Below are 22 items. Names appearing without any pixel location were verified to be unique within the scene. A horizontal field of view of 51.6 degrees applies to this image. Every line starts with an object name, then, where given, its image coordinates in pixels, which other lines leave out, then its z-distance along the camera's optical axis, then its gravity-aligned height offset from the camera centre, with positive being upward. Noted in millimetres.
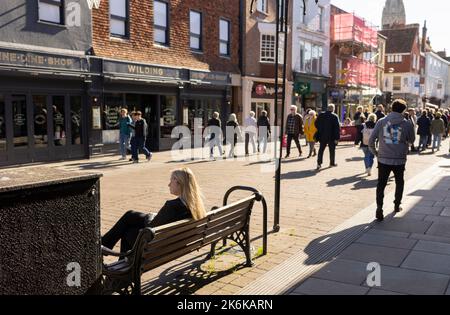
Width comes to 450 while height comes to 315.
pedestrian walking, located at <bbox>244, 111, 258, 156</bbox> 17469 -377
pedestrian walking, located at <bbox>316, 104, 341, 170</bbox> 13305 -317
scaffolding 33969 +4952
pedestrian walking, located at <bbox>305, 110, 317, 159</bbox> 16328 -398
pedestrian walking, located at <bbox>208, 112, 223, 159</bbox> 15914 -575
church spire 87812 +20104
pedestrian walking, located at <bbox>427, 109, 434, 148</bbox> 21341 +137
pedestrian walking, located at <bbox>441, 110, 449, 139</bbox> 24230 +7
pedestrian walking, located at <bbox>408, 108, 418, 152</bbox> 18477 +192
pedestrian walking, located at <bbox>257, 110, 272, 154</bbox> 18061 -346
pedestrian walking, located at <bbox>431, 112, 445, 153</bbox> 19156 -368
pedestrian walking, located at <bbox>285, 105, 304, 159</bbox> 16469 -343
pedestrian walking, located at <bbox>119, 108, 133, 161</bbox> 15328 -475
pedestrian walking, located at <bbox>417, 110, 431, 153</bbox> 18766 -446
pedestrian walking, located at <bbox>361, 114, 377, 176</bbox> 11789 -508
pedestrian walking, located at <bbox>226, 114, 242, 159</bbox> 16453 -539
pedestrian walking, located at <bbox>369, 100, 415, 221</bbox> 7164 -392
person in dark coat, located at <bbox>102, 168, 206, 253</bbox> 4289 -904
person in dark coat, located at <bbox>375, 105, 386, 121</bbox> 15297 +213
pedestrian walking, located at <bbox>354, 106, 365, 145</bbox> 18875 -36
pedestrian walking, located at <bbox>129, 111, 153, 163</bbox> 14625 -654
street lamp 6305 +482
